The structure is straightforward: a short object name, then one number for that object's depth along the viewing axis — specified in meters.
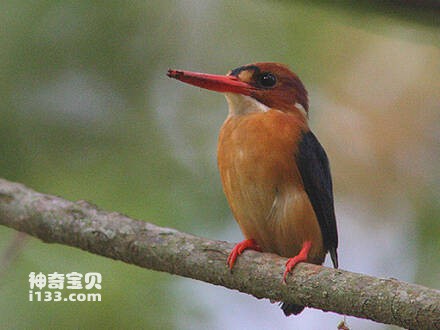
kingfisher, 3.00
